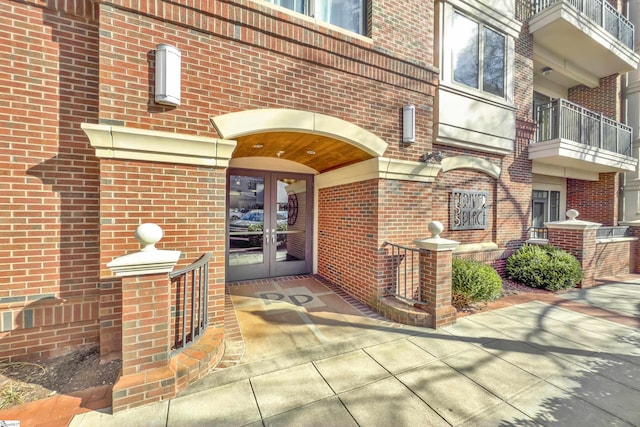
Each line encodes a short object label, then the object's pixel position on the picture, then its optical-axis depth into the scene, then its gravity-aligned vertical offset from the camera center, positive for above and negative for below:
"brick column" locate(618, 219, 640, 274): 8.02 -1.18
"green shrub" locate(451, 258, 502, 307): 4.51 -1.25
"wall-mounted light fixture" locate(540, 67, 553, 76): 8.11 +4.59
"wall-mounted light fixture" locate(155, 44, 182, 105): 2.80 +1.51
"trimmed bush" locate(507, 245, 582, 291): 5.82 -1.24
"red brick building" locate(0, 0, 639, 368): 2.72 +1.12
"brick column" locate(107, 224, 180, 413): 2.21 -1.03
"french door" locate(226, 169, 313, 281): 5.66 -0.27
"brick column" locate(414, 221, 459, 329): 3.78 -0.95
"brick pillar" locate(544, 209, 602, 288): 6.23 -0.66
